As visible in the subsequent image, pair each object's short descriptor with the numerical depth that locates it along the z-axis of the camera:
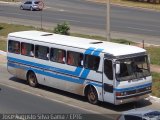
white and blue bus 19.30
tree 35.16
